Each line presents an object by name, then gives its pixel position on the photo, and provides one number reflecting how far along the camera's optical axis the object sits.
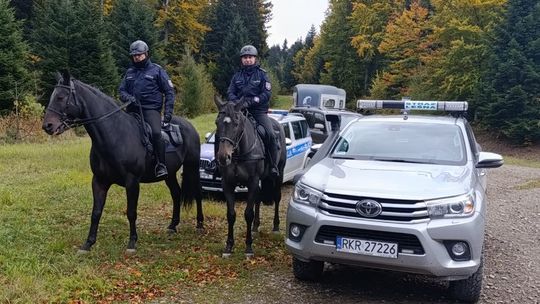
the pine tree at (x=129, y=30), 34.84
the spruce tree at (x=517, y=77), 27.39
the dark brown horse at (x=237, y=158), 5.88
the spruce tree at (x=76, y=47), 25.53
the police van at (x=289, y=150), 10.44
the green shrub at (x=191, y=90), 37.38
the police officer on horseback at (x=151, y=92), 6.78
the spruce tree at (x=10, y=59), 19.16
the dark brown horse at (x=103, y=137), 5.80
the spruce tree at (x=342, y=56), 52.00
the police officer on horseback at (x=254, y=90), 6.93
